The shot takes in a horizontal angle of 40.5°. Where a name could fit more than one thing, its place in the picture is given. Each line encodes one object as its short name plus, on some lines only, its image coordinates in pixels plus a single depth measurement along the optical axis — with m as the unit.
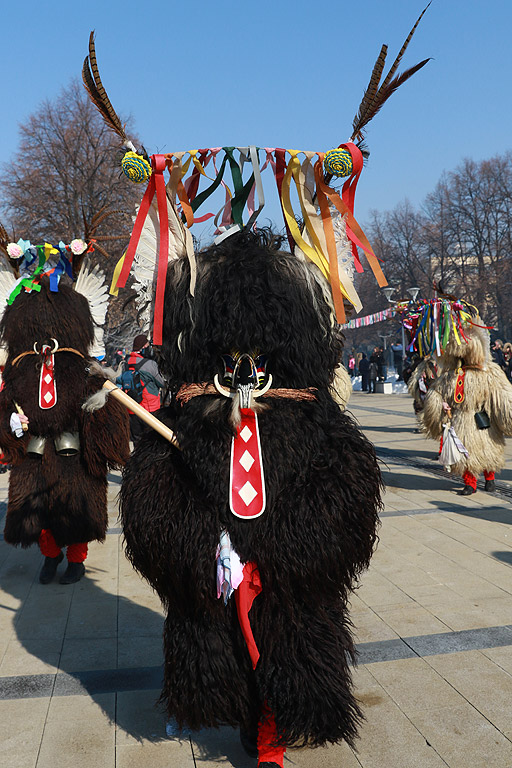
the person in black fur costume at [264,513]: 2.45
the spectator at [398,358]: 27.10
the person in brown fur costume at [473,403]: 7.12
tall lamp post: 19.33
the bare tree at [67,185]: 21.19
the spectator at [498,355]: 15.62
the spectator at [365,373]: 24.67
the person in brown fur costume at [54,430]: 4.57
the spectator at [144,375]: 8.02
